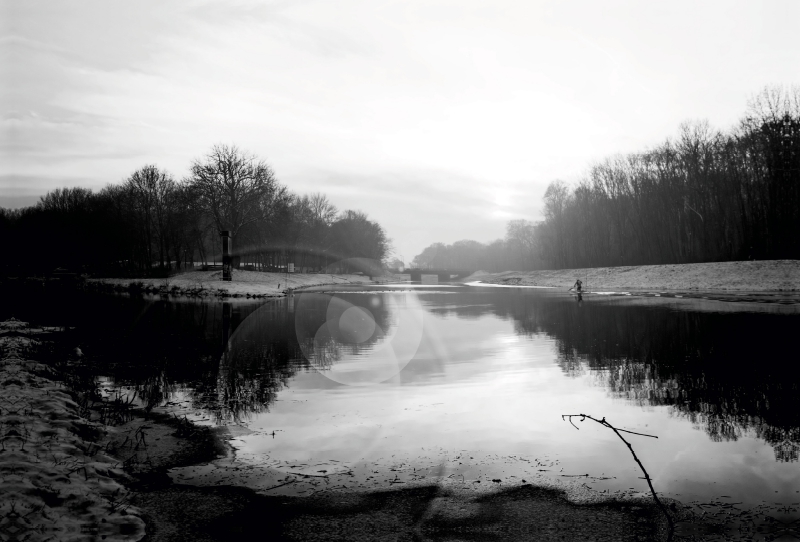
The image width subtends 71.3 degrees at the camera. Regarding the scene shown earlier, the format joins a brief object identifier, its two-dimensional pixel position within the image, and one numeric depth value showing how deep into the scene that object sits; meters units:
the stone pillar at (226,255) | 53.22
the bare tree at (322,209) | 120.06
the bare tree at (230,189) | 58.03
